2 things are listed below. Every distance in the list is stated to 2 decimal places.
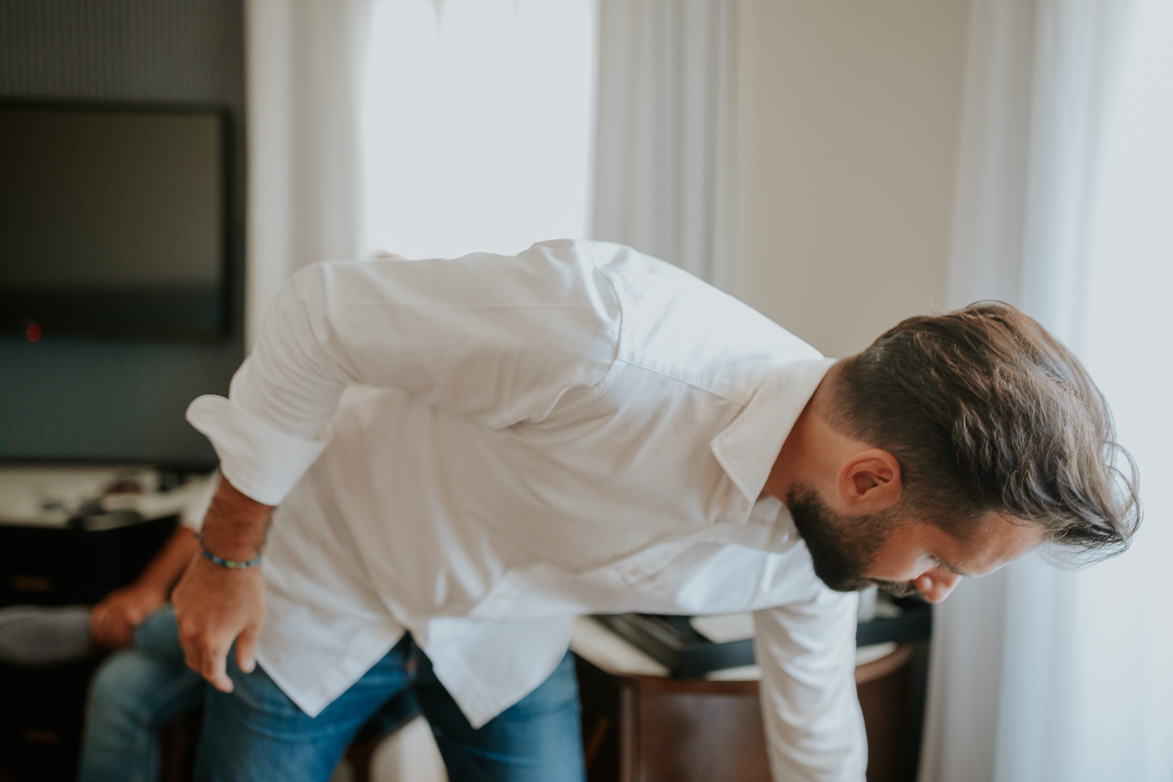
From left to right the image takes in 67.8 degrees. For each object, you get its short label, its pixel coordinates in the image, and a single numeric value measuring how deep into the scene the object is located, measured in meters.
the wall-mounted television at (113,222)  2.46
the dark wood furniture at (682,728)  1.44
